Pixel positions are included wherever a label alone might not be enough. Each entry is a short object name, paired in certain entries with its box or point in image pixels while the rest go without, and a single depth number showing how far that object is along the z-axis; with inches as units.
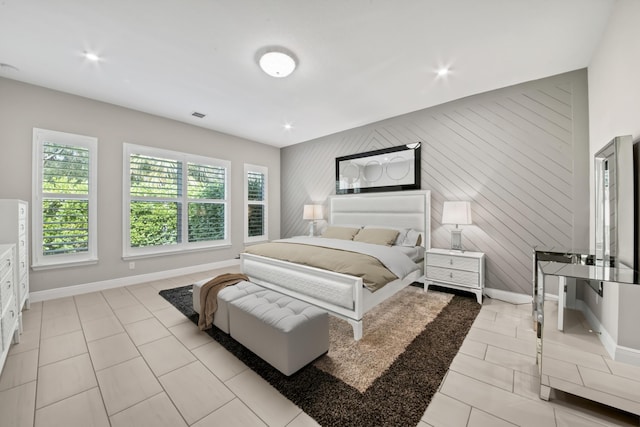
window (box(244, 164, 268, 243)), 214.7
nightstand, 121.6
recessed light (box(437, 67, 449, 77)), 109.6
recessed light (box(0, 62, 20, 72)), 105.6
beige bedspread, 92.0
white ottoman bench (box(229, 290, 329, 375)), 67.1
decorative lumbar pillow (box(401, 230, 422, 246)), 144.6
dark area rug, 55.3
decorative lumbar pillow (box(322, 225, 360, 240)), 162.4
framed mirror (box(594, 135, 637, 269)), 71.8
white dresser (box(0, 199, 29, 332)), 93.4
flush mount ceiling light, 96.1
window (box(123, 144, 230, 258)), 154.7
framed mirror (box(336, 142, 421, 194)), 158.1
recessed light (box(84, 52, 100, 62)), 99.4
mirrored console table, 54.8
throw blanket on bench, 94.2
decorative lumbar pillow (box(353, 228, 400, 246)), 144.0
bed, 90.7
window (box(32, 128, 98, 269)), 124.6
